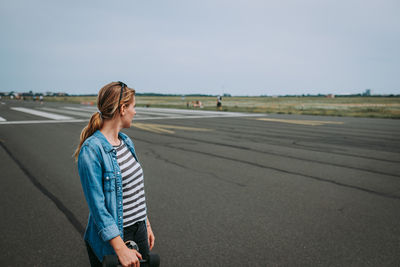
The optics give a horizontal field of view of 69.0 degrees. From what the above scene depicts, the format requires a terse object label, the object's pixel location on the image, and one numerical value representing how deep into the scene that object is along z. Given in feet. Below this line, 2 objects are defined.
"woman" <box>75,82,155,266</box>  5.36
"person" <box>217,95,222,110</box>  101.76
